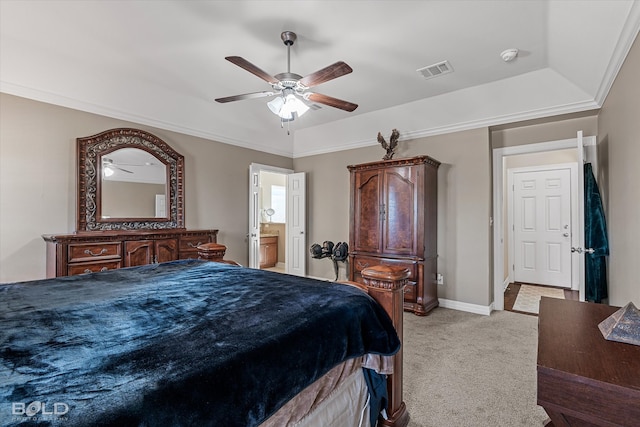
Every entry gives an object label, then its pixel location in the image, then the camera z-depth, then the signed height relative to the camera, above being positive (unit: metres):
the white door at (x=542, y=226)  5.33 -0.17
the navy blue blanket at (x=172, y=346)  0.69 -0.39
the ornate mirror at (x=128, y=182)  3.46 +0.45
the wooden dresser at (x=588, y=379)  0.87 -0.48
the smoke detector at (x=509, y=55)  3.03 +1.63
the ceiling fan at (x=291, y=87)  2.34 +1.12
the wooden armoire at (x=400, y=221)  3.90 -0.05
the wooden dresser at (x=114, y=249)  2.95 -0.33
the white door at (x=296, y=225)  5.63 -0.14
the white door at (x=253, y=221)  5.04 -0.05
